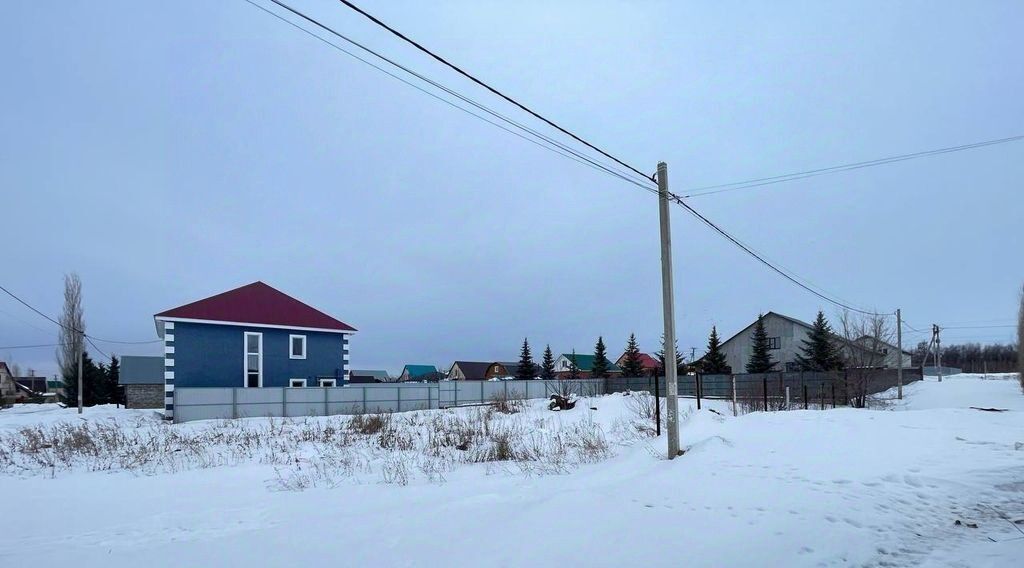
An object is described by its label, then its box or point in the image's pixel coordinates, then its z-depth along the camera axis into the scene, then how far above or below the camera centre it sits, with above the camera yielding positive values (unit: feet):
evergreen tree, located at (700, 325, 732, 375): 172.04 -7.24
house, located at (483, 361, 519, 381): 281.13 -15.47
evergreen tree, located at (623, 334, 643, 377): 184.96 -8.24
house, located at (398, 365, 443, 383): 311.80 -17.54
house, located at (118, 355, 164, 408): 132.16 -7.94
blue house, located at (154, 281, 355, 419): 93.20 +0.12
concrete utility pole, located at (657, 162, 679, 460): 34.32 +0.75
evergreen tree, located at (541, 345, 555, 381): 222.09 -9.97
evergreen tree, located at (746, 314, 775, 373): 164.86 -6.26
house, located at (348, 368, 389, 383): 314.76 -18.11
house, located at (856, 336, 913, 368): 98.67 -2.46
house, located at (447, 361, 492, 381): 289.33 -15.17
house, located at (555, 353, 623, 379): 277.64 -12.98
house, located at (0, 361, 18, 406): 250.70 -15.40
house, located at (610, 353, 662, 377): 268.00 -12.03
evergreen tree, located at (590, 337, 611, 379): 203.76 -8.10
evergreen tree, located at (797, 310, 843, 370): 136.56 -4.48
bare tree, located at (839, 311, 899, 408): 84.43 -3.90
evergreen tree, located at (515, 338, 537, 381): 210.38 -9.61
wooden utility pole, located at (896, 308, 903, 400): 104.54 -2.98
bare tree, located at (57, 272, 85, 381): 157.69 +8.55
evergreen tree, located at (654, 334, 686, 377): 170.20 -9.50
